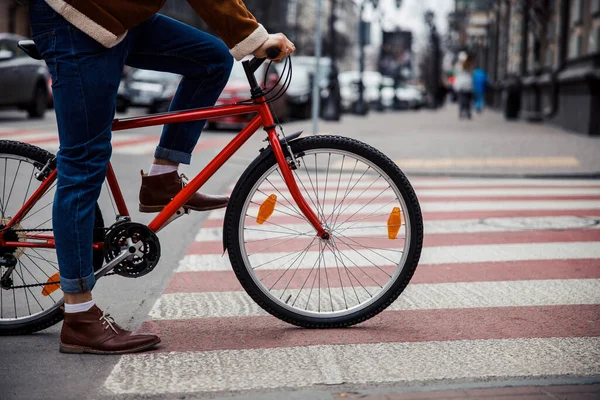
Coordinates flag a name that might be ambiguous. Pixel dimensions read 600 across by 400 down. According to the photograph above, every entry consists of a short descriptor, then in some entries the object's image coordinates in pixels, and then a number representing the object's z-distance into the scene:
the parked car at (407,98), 52.41
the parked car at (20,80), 17.62
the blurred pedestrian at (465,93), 31.45
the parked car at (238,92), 18.30
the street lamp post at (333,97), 24.97
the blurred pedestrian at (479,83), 35.72
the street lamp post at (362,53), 26.41
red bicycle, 3.60
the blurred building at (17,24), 37.76
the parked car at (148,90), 23.28
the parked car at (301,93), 23.84
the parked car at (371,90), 40.16
